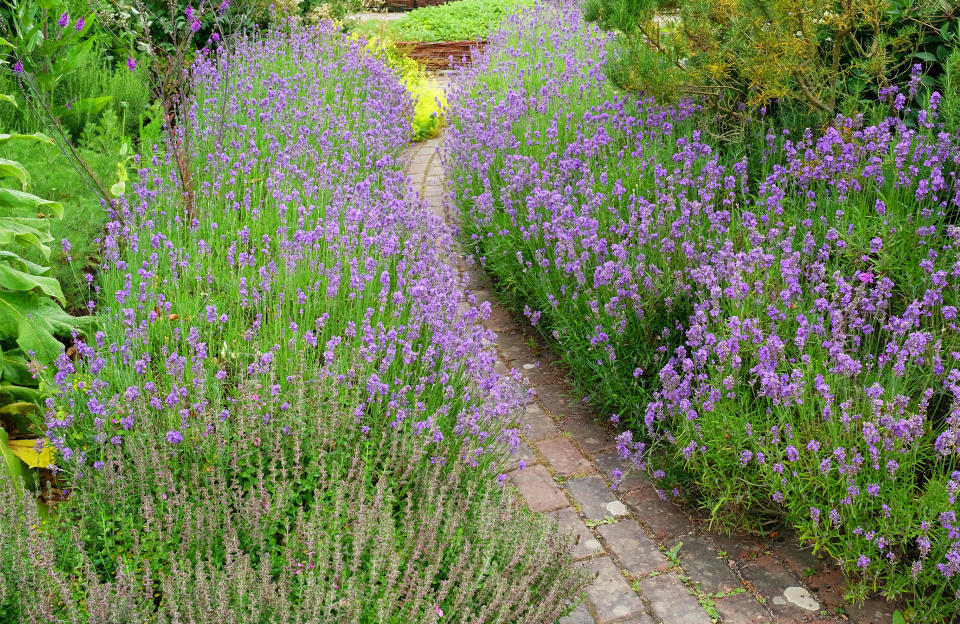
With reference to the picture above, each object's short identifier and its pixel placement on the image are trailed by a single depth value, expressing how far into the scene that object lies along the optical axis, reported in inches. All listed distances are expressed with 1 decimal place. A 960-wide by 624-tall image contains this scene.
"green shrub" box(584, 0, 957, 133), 171.9
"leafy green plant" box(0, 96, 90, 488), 127.0
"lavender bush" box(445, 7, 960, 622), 114.8
